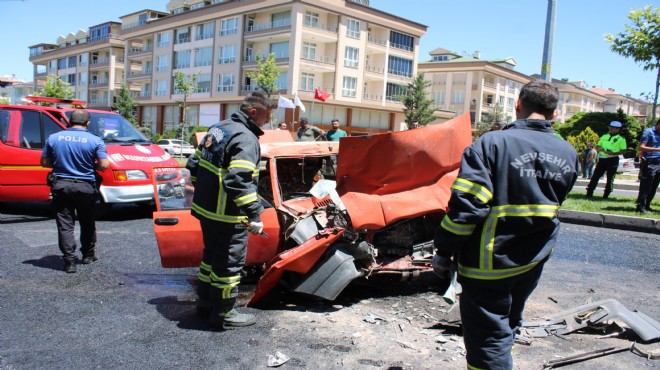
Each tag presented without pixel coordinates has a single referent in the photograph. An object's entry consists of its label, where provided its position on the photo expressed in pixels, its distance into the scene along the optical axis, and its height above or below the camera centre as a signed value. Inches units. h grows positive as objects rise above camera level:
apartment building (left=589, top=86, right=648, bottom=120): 4505.4 +499.7
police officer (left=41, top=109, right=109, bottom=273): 226.1 -25.9
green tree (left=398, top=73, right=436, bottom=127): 1957.4 +156.5
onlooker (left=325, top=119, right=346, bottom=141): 483.3 +2.0
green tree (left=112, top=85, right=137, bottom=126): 2319.1 +82.0
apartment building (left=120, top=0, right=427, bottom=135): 1808.6 +296.4
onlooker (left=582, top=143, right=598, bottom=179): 782.5 -10.4
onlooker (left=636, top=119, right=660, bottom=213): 353.4 -4.0
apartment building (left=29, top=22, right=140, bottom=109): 2755.9 +318.4
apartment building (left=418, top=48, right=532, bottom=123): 2596.0 +314.7
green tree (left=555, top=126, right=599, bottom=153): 968.3 +26.0
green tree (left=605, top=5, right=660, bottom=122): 490.3 +113.6
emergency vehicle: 335.3 -28.3
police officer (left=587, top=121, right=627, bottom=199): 406.6 +3.3
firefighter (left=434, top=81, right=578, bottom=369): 104.7 -14.4
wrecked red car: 179.0 -30.7
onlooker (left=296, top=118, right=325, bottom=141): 486.6 +1.9
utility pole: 384.8 +84.8
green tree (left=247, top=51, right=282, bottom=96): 1435.8 +155.1
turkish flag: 784.9 +59.5
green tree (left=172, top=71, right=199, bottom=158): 1646.2 +131.0
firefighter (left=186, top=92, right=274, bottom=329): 156.4 -22.4
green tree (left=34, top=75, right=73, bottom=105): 1753.2 +92.9
